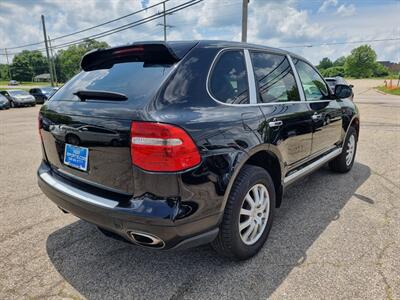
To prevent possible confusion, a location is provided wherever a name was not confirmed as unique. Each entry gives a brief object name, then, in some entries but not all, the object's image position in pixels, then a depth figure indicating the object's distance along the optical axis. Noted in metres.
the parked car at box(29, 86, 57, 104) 24.45
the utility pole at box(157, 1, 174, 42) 31.21
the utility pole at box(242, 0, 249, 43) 12.98
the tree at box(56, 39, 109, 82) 87.44
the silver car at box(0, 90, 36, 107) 21.71
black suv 1.88
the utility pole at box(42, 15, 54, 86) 33.22
